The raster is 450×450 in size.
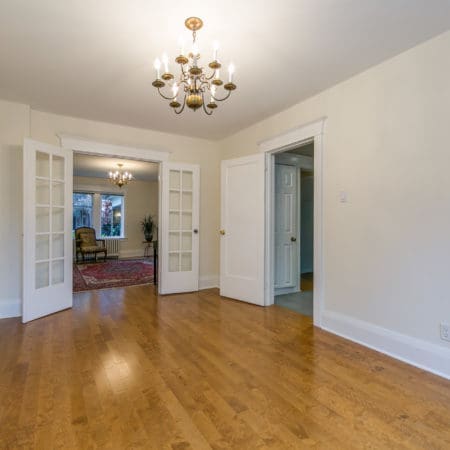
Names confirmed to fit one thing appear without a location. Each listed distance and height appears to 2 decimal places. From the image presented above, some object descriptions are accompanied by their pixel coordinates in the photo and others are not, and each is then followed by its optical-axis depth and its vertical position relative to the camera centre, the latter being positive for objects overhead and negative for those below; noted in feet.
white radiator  27.74 -2.09
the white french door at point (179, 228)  14.43 -0.14
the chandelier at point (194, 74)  6.14 +3.45
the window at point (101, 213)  27.32 +1.19
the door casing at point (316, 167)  10.03 +2.12
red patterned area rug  16.66 -3.41
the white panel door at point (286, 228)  14.88 -0.12
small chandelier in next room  22.54 +3.90
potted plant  29.09 -0.19
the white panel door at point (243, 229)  12.79 -0.17
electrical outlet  6.81 -2.54
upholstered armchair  24.31 -1.59
